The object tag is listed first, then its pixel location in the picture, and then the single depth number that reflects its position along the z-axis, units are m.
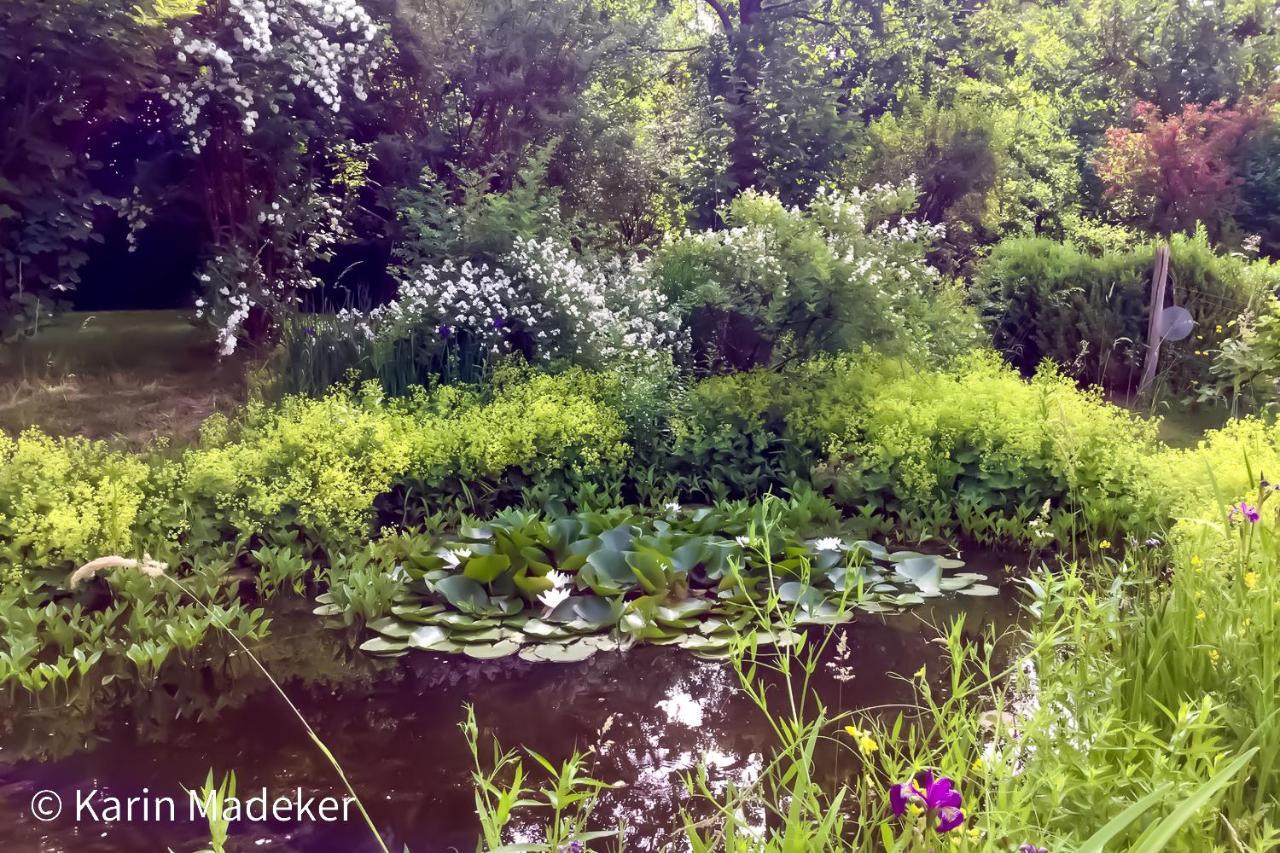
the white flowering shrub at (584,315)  5.48
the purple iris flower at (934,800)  1.17
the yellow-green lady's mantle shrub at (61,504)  3.36
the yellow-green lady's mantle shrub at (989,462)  4.19
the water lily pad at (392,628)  3.31
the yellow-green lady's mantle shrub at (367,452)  3.88
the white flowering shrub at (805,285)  5.41
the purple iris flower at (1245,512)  1.84
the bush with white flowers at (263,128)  6.14
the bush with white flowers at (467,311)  5.32
